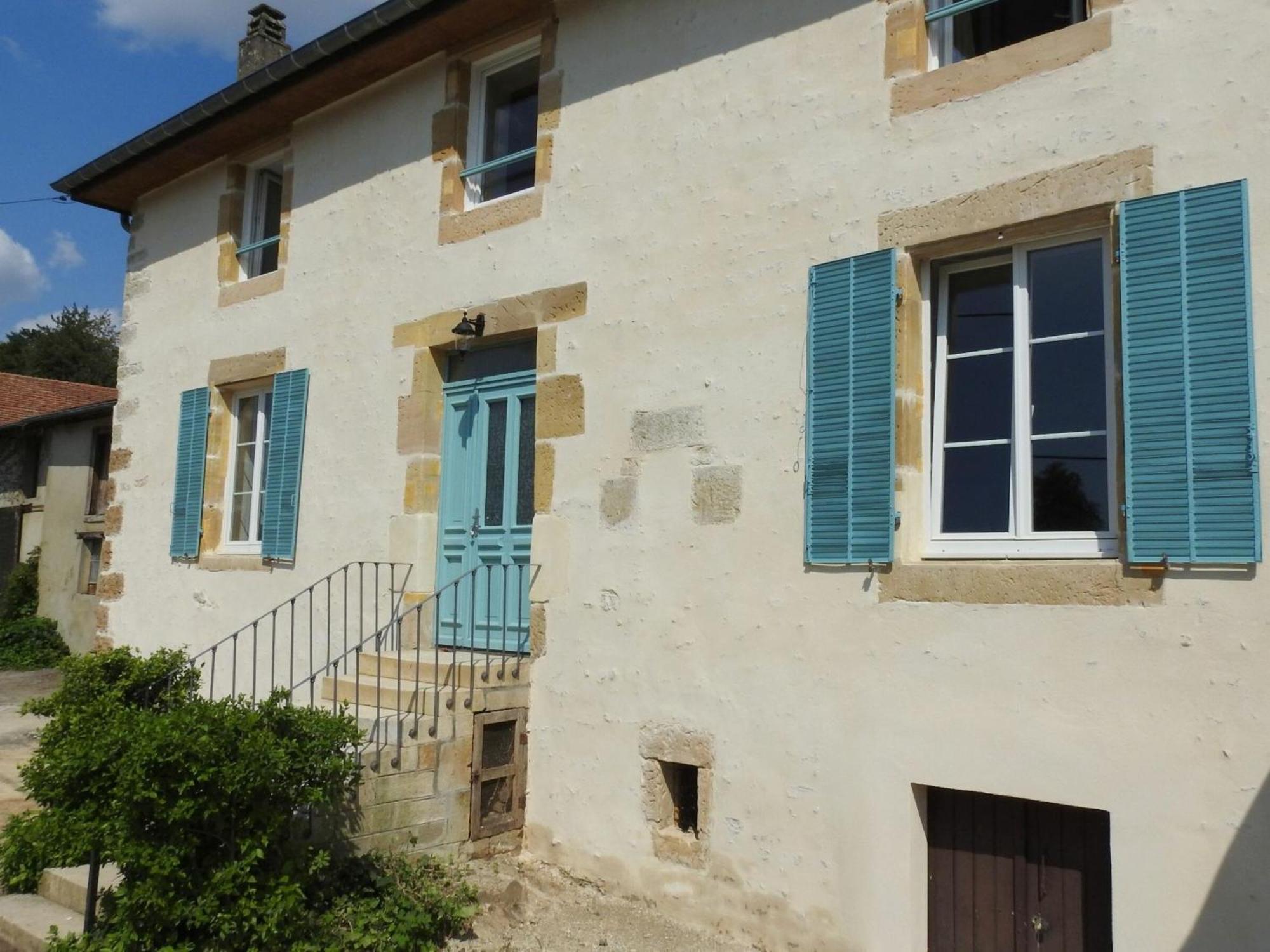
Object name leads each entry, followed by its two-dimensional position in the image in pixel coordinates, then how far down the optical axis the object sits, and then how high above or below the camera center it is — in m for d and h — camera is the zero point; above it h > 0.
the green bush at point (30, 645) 13.39 -1.25
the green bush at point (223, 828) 3.98 -1.06
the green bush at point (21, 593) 14.38 -0.64
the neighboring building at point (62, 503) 14.23 +0.57
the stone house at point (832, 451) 3.75 +0.53
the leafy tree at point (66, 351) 34.00 +6.14
